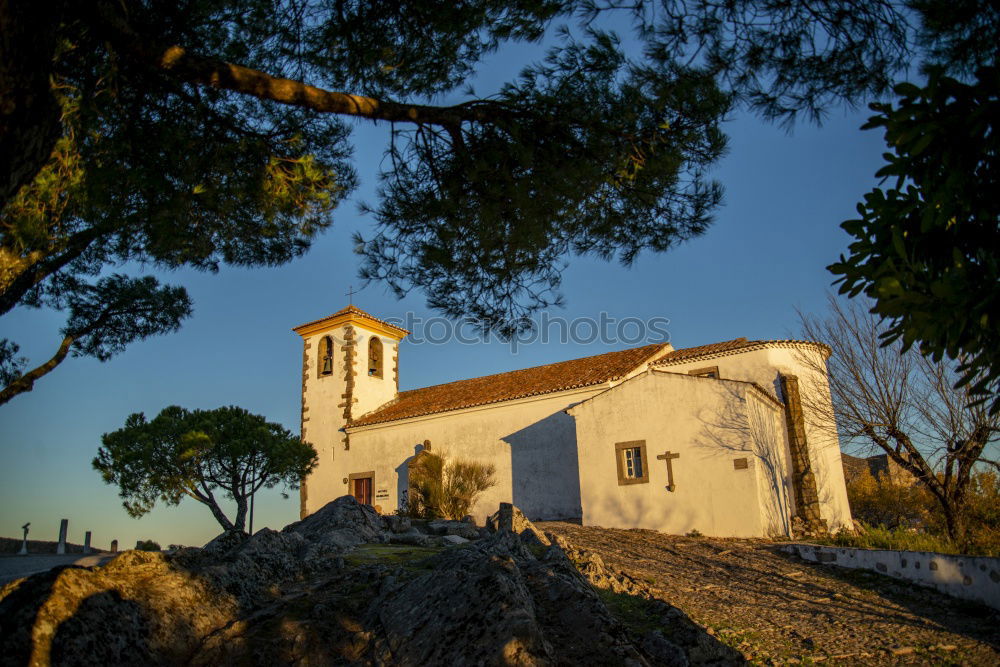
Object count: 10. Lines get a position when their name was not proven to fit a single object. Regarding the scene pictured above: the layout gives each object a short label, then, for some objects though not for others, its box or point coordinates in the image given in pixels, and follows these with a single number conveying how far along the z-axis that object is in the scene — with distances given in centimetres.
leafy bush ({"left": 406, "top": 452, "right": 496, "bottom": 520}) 2066
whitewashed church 1647
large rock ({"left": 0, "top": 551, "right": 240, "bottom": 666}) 302
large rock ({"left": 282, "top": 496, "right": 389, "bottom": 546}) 776
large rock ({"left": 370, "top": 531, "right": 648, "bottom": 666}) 285
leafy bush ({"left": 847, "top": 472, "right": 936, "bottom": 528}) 2145
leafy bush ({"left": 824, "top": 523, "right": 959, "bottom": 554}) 1112
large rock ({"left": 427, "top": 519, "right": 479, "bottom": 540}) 1212
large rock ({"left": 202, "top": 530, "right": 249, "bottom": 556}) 518
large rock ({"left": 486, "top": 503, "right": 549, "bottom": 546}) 679
